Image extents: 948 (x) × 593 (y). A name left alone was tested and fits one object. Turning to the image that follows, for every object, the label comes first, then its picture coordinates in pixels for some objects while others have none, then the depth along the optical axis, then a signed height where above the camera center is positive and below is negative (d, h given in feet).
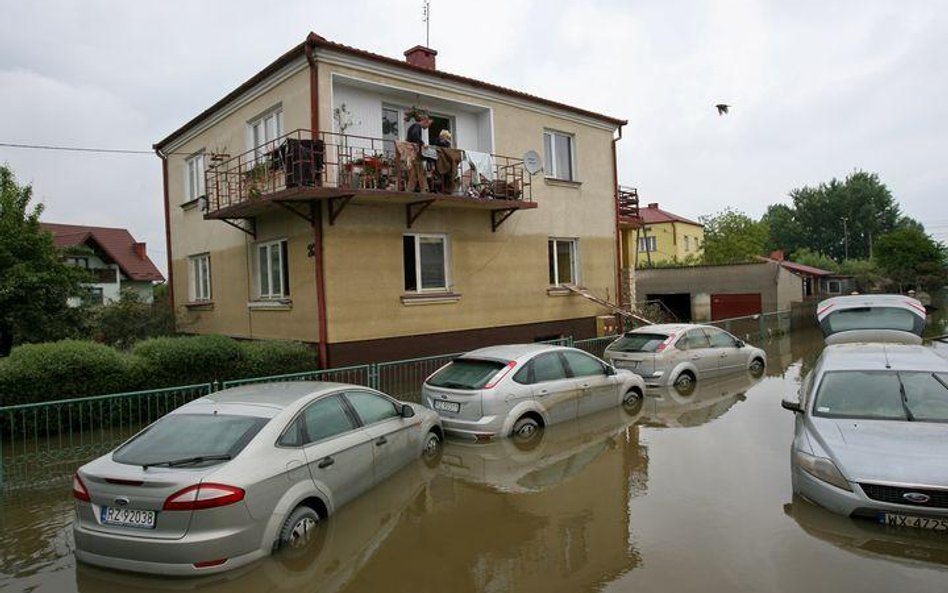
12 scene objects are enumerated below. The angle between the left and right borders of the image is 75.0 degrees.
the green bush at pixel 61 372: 28.71 -2.60
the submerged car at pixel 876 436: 16.79 -4.66
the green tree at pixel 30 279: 47.03 +3.16
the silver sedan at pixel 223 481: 15.15 -4.50
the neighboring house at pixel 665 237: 160.66 +15.21
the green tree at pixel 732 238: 131.54 +11.71
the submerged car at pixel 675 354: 39.96 -4.03
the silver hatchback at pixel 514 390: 28.02 -4.31
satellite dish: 51.16 +11.47
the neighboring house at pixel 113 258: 118.11 +12.05
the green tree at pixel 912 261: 131.95 +5.09
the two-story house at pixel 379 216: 39.60 +6.83
